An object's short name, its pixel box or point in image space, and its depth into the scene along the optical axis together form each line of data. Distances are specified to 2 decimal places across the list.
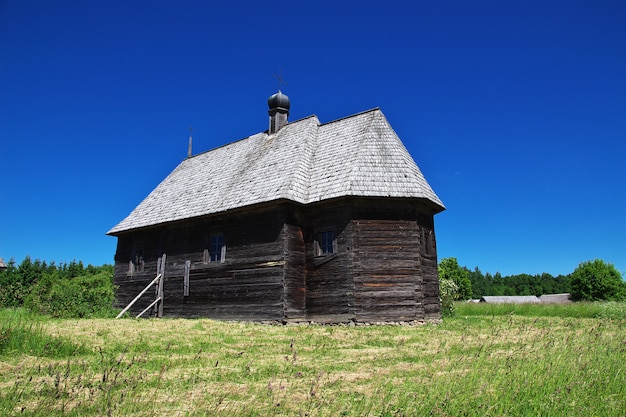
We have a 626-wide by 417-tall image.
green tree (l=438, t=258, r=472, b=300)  67.69
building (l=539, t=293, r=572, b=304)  60.91
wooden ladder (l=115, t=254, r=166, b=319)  18.94
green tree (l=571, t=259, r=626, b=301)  49.34
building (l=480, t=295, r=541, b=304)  58.87
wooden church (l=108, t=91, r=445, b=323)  15.30
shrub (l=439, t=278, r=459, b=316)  20.72
